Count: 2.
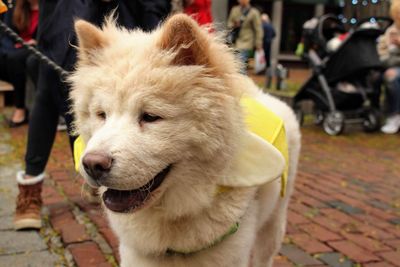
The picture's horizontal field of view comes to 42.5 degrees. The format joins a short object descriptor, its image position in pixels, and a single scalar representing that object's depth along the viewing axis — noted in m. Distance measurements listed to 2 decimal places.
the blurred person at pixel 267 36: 17.00
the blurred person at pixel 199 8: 4.52
